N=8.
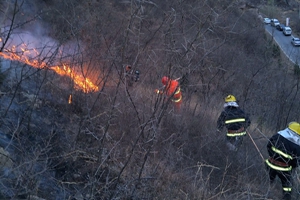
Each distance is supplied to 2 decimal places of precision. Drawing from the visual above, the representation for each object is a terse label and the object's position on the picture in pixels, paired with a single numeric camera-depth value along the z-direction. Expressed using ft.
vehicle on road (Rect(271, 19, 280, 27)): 103.96
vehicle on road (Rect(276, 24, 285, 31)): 112.18
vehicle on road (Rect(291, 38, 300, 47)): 97.19
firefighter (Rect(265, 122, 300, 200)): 18.47
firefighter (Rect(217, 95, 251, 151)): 22.22
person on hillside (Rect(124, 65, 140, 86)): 21.93
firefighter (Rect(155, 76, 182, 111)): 24.19
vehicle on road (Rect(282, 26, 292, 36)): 107.86
